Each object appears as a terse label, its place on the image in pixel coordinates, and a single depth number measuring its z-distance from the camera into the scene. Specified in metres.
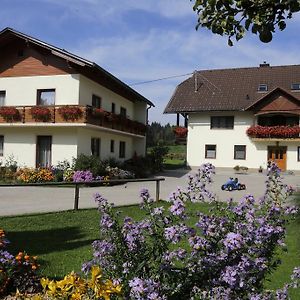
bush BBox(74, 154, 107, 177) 21.05
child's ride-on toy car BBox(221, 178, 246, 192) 19.02
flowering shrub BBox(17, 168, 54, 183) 20.71
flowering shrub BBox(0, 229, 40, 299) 4.52
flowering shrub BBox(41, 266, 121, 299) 2.81
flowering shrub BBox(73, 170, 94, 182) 20.05
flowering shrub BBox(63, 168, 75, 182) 20.52
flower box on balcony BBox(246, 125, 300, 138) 31.69
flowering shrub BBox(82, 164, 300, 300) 3.03
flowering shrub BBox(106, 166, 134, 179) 22.28
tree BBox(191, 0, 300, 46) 2.82
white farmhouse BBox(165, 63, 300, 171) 32.66
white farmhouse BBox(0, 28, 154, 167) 21.95
